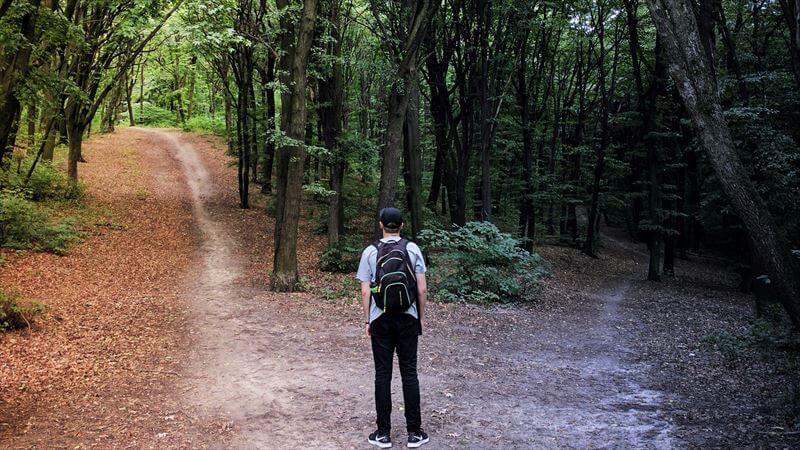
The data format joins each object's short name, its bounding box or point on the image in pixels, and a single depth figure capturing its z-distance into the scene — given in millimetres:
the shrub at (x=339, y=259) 14391
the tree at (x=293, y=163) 10727
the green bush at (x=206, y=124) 41050
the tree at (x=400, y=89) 12477
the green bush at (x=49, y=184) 17141
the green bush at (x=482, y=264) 11953
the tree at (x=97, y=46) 15008
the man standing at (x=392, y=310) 4422
